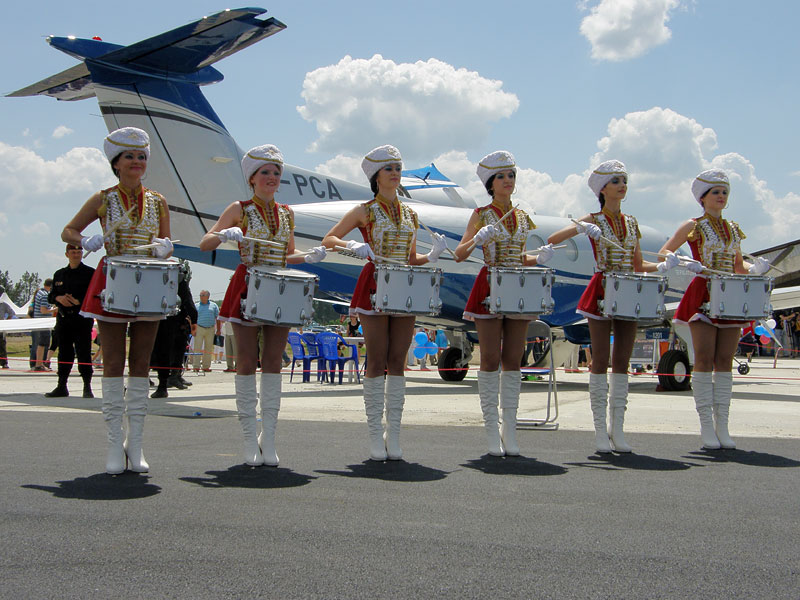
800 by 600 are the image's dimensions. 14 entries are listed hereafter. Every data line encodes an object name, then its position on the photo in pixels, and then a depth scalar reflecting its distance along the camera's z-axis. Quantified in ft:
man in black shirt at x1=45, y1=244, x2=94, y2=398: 32.17
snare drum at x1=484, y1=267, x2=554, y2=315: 16.72
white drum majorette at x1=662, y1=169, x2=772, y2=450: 18.42
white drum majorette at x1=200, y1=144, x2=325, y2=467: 15.34
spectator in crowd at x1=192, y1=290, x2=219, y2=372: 59.06
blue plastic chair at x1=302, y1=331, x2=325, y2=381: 49.08
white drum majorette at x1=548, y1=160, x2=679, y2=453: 17.65
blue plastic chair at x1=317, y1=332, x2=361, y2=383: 48.01
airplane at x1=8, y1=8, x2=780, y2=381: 35.06
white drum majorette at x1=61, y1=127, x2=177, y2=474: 14.61
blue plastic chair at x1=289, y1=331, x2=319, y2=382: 50.88
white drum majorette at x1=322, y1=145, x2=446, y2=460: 16.53
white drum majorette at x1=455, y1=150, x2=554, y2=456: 16.81
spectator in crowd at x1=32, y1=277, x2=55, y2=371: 58.13
